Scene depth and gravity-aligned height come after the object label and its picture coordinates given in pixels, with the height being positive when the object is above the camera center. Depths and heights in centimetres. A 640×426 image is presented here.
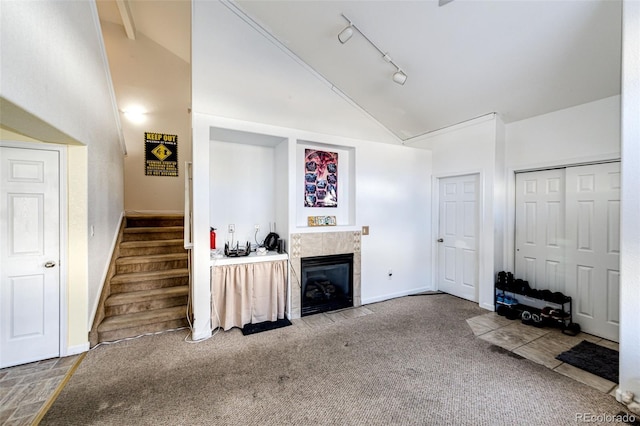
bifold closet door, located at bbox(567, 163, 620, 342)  305 -41
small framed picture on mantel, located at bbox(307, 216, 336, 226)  394 -14
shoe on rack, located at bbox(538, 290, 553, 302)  338 -108
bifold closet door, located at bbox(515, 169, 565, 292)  354 -23
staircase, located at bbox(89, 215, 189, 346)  305 -103
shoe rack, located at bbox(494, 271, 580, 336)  328 -126
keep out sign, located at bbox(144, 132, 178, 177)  584 +128
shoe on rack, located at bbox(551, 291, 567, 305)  329 -109
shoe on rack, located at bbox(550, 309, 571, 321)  325 -128
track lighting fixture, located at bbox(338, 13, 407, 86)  303 +204
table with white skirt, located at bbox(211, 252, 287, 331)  317 -99
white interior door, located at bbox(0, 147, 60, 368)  242 -44
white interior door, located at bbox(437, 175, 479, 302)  425 -42
